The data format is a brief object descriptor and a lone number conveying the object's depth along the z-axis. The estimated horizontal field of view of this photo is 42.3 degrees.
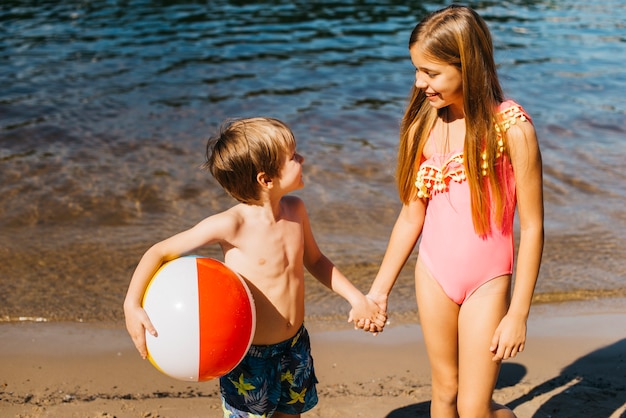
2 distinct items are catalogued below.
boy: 3.14
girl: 3.07
